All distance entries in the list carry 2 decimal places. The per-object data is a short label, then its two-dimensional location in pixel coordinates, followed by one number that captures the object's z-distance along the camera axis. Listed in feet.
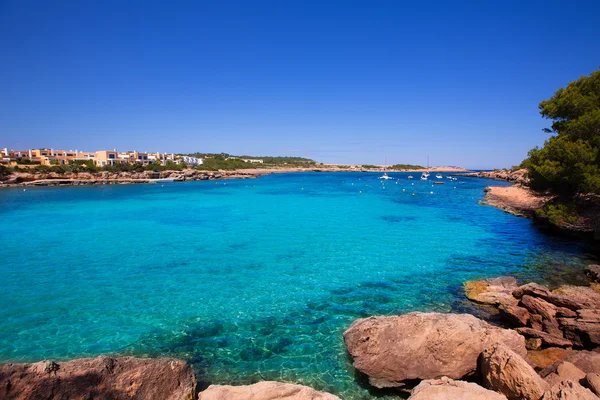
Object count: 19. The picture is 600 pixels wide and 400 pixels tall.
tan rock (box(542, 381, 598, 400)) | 18.42
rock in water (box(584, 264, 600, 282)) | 47.69
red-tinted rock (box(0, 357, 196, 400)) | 21.61
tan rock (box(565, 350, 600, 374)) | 24.42
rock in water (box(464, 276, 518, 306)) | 40.97
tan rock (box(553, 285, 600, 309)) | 34.27
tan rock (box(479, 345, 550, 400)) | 20.56
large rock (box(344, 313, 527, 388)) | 25.90
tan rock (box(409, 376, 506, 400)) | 19.38
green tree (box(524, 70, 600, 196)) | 67.46
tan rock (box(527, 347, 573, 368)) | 28.18
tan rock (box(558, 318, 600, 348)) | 29.84
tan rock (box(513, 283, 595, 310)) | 34.06
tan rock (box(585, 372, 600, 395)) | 20.00
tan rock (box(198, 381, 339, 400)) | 20.62
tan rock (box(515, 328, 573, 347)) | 30.25
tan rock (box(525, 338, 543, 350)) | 30.40
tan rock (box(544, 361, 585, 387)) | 22.27
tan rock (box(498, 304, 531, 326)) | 34.14
